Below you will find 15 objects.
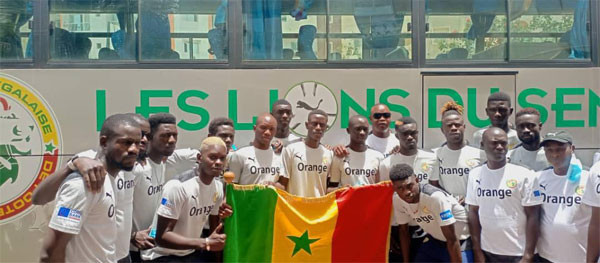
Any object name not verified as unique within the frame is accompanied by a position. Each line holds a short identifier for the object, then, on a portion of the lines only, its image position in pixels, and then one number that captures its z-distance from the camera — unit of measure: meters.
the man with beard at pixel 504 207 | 4.89
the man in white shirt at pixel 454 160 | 5.38
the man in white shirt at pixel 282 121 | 5.58
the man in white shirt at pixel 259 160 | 5.27
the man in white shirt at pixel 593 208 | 4.34
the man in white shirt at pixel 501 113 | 5.65
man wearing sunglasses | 5.63
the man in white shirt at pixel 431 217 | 4.79
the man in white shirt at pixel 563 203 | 4.69
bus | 5.66
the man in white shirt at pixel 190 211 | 4.45
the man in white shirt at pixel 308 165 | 5.37
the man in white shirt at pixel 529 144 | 5.36
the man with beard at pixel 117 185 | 3.25
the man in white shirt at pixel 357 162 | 5.32
